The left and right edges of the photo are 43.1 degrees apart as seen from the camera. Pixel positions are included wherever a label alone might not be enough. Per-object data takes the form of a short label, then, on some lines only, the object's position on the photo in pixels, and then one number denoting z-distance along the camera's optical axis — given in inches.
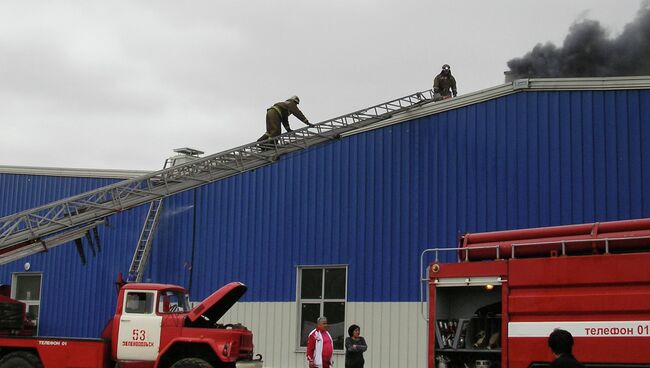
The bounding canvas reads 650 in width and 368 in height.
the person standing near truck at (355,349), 528.7
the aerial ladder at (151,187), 650.2
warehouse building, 625.0
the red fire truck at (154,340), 577.0
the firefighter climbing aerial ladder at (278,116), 731.4
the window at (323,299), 736.3
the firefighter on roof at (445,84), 761.0
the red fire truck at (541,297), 385.4
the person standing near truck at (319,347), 535.8
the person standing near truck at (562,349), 280.5
